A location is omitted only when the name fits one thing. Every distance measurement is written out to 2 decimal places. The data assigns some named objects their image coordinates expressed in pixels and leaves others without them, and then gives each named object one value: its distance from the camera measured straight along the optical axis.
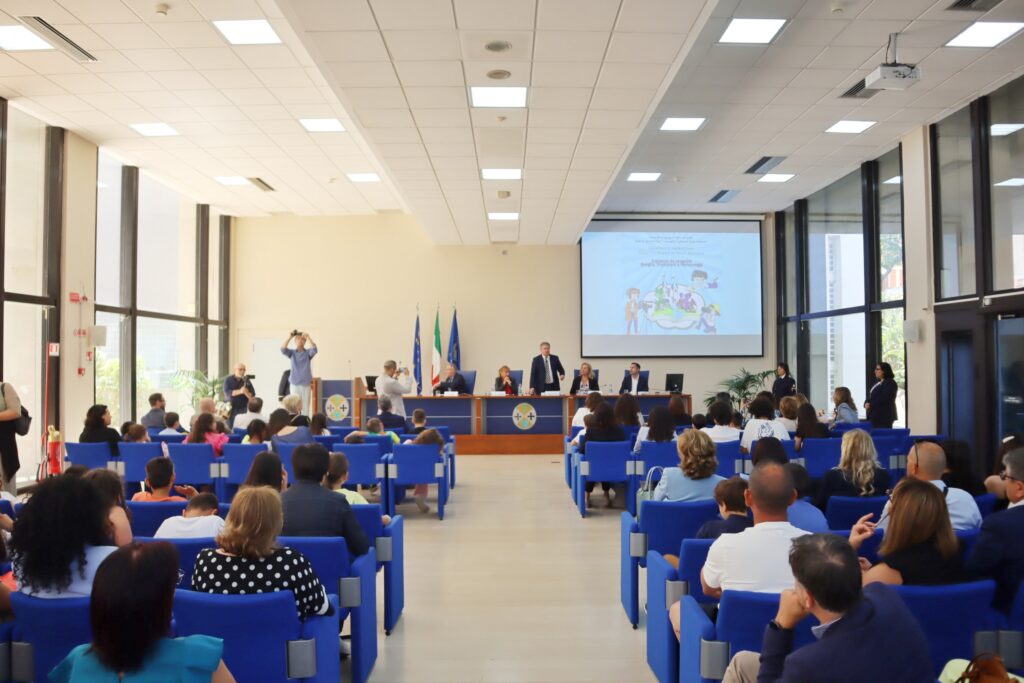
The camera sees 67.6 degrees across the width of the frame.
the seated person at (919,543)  2.74
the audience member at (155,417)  8.96
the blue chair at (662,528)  4.18
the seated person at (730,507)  3.42
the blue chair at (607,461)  7.45
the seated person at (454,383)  12.91
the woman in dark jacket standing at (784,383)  13.25
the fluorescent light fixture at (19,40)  7.05
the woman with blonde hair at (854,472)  4.55
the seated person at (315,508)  3.74
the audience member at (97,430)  7.07
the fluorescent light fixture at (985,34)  7.10
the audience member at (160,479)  4.30
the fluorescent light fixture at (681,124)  10.03
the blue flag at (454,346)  16.00
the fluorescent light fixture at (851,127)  10.02
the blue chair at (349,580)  3.37
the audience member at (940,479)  3.62
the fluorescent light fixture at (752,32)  7.04
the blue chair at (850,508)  4.08
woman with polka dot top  2.75
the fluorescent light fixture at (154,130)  10.05
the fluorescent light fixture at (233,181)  12.83
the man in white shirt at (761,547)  2.79
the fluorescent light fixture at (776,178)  12.99
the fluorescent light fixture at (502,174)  10.39
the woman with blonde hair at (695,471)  4.66
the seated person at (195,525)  3.47
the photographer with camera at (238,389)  12.49
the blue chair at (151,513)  3.99
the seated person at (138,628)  1.74
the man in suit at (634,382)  13.11
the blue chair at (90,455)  6.87
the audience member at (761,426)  6.72
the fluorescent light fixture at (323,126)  9.95
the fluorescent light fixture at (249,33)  7.02
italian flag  15.86
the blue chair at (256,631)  2.51
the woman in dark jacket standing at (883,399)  10.03
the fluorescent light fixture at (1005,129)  8.72
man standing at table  13.27
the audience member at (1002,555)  2.91
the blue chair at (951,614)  2.54
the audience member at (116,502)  3.17
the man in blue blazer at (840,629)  1.85
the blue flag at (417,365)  15.74
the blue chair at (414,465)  7.29
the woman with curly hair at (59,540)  2.52
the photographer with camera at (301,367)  13.22
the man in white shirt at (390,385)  10.40
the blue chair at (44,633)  2.51
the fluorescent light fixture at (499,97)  7.50
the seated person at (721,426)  6.83
